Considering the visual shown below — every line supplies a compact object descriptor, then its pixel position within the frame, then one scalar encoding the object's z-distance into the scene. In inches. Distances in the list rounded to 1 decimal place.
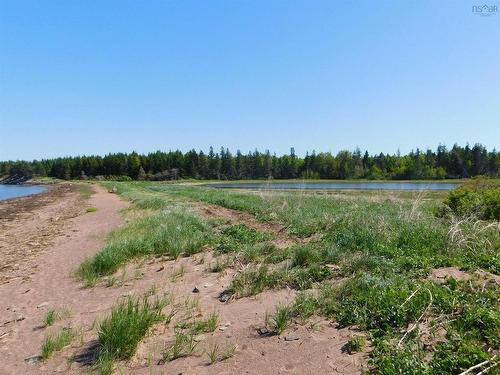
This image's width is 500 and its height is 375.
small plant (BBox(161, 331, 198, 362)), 169.5
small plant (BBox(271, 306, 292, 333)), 180.2
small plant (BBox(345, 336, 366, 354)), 154.1
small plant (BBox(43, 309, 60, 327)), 224.9
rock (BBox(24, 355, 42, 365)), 182.2
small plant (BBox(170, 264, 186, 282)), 286.0
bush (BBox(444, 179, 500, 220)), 457.4
